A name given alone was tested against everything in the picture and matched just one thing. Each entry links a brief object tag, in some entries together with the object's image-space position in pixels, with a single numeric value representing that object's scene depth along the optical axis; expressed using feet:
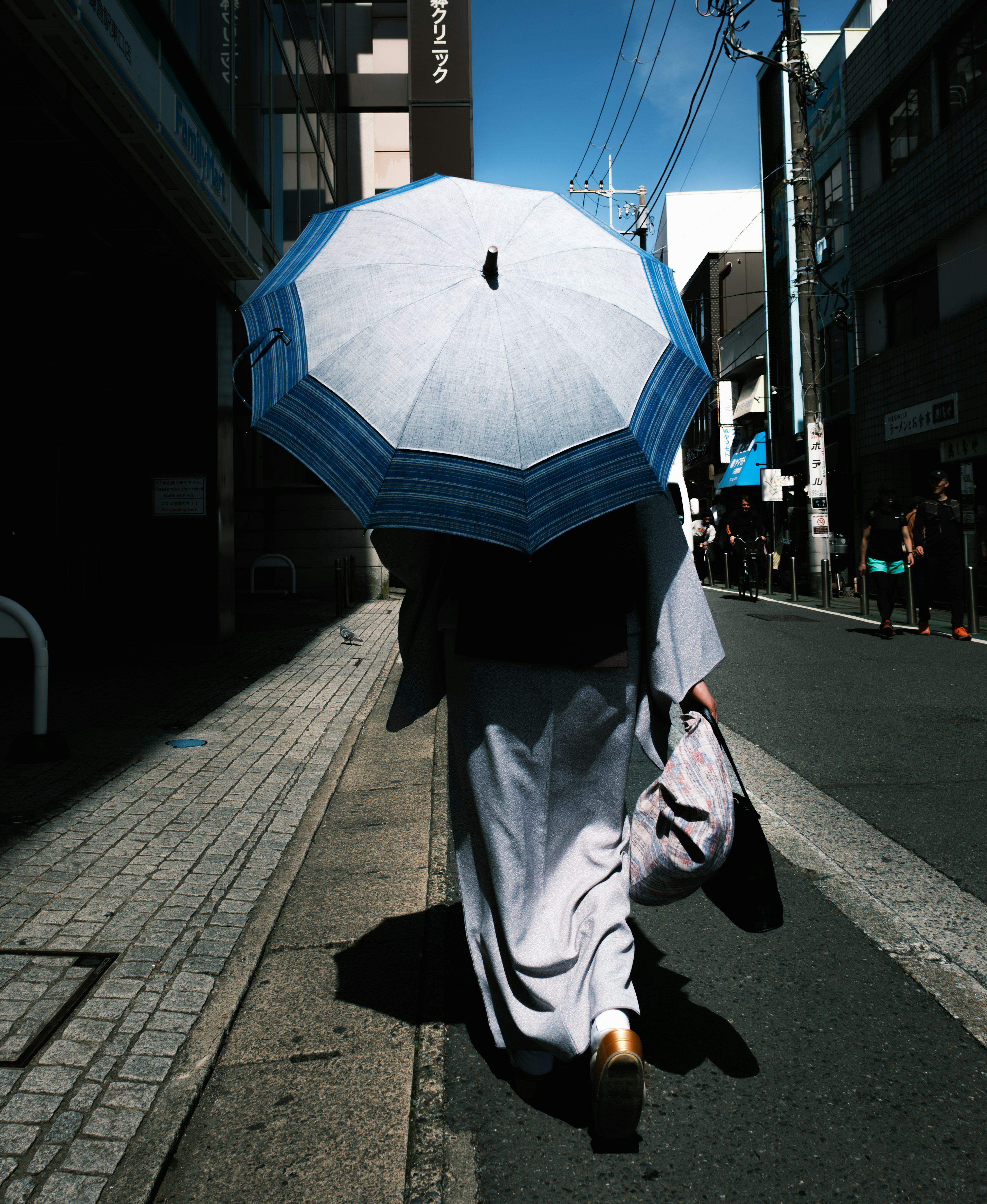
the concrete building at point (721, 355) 112.78
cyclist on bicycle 63.67
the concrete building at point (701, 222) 161.99
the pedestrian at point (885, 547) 38.52
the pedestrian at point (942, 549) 37.24
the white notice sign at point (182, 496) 36.29
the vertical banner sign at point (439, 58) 60.39
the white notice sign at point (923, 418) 59.21
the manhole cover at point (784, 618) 47.11
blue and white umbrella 6.34
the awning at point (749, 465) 108.17
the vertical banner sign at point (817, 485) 59.62
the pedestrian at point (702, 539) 81.56
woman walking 7.07
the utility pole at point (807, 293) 59.57
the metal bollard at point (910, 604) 41.83
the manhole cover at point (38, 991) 8.13
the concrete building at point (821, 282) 77.82
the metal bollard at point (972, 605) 38.11
